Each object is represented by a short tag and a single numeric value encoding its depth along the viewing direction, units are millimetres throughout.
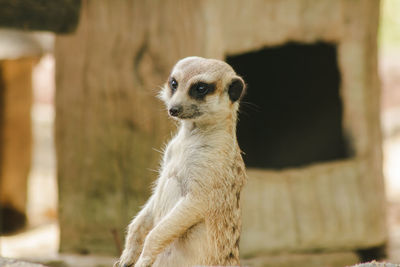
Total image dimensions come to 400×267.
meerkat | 5969
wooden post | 15547
